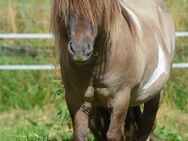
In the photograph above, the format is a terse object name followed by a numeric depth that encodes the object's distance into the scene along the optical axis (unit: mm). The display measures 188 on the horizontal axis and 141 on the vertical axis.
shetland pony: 8295
